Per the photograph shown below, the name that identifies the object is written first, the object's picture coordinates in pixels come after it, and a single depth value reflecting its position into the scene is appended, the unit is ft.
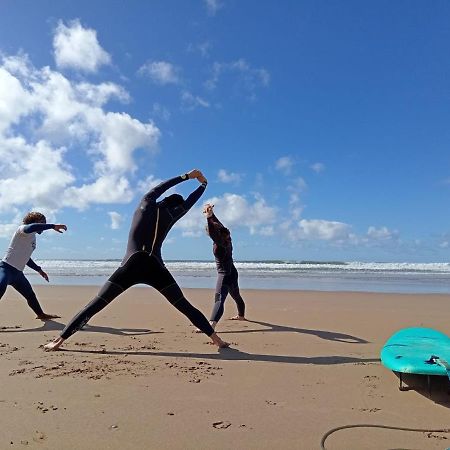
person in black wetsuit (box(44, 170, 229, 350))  14.82
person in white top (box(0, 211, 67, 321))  20.38
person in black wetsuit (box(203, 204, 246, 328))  20.56
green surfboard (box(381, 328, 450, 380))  10.83
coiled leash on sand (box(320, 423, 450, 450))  8.66
